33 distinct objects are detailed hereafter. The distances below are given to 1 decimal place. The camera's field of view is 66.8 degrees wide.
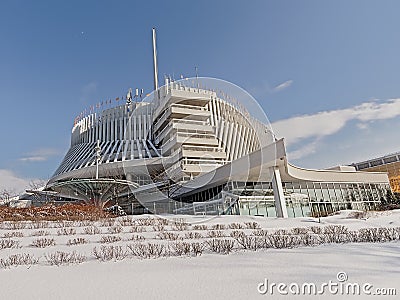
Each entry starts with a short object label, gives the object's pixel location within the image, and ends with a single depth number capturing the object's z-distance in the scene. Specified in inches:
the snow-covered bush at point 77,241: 335.9
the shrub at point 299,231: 425.2
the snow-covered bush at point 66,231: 434.6
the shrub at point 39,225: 510.2
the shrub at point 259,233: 393.3
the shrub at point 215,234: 382.7
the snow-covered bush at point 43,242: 325.5
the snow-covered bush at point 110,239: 347.8
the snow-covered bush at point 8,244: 320.7
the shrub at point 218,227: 477.8
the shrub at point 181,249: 253.0
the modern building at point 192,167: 960.3
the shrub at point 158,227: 459.2
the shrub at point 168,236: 372.5
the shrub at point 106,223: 521.5
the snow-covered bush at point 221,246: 257.2
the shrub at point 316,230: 412.4
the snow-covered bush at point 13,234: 402.7
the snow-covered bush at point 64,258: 233.4
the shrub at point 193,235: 375.3
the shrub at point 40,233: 425.3
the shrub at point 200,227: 474.5
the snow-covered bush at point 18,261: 224.2
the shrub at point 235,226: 499.2
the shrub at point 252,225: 501.7
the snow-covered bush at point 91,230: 440.8
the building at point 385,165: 2093.0
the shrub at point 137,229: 446.4
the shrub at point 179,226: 470.6
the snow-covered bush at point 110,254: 243.0
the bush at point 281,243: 272.5
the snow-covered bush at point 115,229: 447.4
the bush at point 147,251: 251.3
